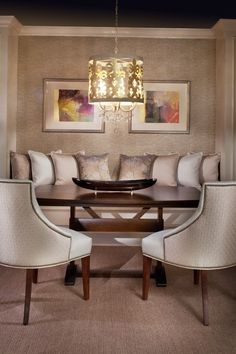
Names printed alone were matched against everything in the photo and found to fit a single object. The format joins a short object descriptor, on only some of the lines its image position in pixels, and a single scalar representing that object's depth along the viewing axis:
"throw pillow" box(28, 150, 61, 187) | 4.57
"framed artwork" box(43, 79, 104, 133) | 5.32
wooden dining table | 2.47
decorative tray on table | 2.85
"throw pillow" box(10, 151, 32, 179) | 4.61
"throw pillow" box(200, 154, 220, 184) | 4.71
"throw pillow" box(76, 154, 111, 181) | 4.58
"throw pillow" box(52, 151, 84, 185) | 4.62
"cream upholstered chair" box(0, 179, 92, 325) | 2.12
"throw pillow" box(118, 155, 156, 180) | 4.64
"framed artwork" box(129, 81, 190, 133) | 5.33
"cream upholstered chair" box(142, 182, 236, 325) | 2.09
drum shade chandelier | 3.22
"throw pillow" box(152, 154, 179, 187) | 4.63
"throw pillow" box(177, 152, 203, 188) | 4.62
